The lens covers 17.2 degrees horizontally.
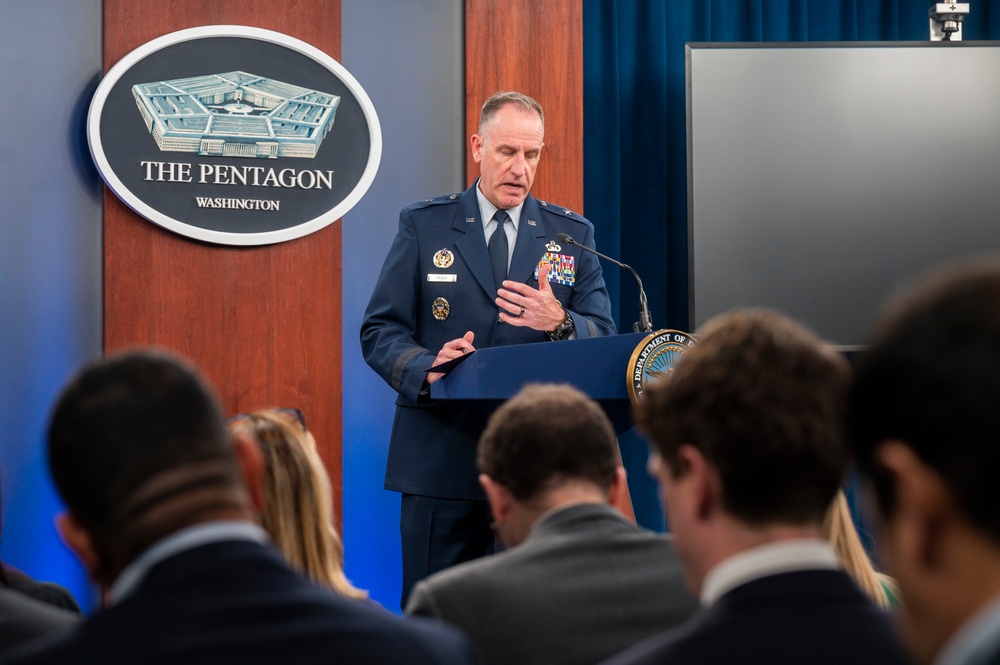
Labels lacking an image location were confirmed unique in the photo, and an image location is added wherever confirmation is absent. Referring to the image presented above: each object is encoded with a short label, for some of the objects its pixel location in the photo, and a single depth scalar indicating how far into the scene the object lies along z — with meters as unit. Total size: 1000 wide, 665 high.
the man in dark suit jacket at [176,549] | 3.01
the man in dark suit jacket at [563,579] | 4.75
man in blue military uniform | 7.00
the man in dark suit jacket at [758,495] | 3.12
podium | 6.71
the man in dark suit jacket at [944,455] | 2.12
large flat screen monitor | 8.06
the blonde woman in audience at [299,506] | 5.79
